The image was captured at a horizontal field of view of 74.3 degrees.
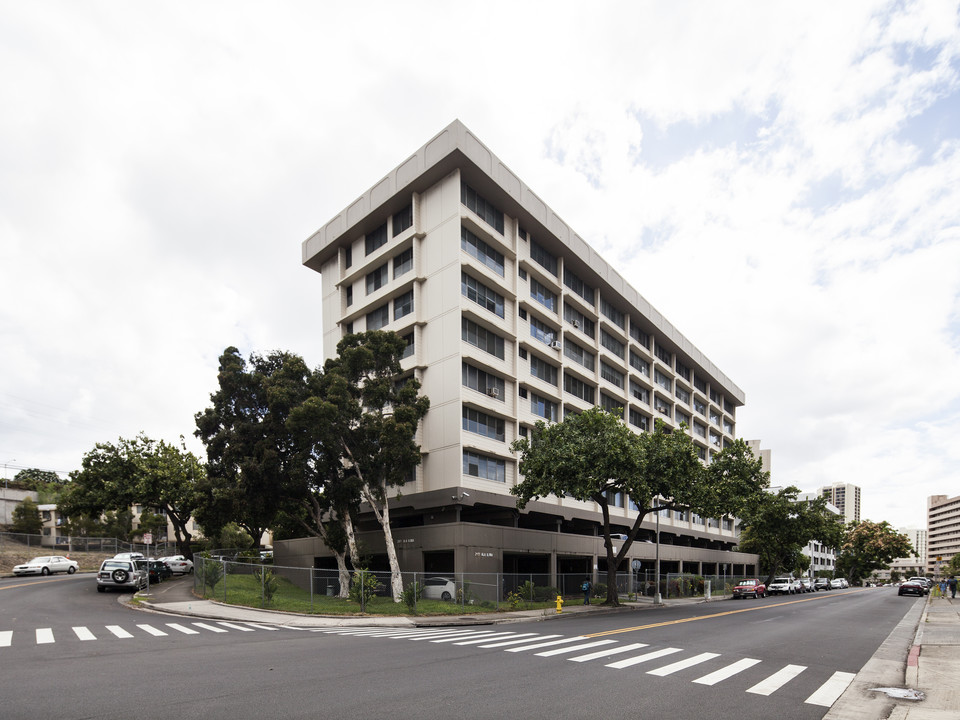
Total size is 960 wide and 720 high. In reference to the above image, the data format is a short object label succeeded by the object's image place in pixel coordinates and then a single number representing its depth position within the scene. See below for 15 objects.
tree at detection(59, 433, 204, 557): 43.31
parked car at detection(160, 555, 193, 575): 45.59
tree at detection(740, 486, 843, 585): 63.59
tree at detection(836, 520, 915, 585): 117.44
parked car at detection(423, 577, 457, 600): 31.75
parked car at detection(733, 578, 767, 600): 53.12
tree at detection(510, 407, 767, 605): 32.28
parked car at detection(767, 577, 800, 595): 61.44
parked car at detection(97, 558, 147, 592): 33.03
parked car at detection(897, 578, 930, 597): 62.55
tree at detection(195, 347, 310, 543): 33.97
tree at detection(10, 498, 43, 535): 69.06
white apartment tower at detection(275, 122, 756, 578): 37.50
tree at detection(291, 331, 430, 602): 31.05
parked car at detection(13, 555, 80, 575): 43.67
